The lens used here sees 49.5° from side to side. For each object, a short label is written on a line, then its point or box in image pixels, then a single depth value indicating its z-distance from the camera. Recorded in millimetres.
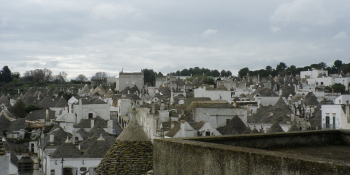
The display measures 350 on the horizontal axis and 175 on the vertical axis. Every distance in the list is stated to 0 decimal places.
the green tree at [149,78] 129750
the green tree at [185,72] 189625
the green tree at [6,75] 126062
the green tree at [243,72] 172700
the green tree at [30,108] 73688
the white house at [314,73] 128850
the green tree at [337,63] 160750
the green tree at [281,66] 175988
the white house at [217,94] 57969
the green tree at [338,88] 96550
